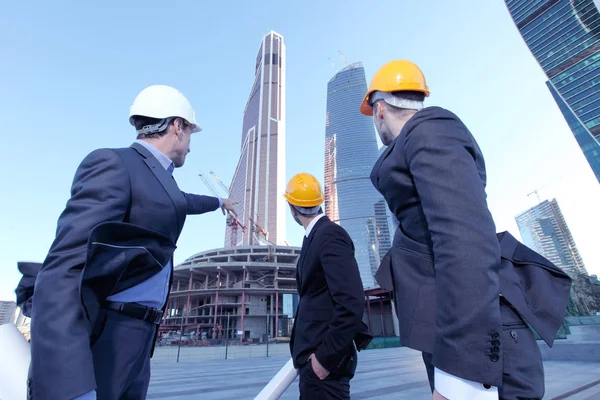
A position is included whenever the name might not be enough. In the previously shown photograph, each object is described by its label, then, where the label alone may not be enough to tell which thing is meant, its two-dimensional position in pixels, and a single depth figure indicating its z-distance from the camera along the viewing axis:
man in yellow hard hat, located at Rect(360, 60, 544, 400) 0.82
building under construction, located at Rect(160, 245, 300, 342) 44.53
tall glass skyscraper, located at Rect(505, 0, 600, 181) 51.12
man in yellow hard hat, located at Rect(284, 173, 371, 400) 1.85
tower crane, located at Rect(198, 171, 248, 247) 72.86
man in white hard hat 0.89
